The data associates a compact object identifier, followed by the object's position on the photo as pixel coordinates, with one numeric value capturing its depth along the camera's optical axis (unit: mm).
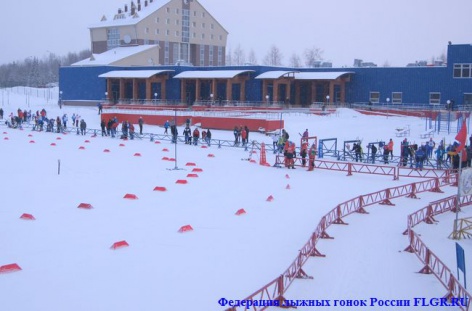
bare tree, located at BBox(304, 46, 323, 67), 127312
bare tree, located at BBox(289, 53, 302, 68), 147500
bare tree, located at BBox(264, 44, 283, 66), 137000
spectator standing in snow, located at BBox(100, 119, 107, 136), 41672
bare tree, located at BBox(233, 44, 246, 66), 152000
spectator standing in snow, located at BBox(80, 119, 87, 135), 42562
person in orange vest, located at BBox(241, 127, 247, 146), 34656
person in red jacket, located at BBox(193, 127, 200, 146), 36188
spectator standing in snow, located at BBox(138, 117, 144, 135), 40969
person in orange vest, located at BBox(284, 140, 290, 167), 27219
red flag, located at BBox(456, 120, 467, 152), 18172
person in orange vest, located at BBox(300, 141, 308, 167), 27527
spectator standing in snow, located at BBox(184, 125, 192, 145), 36656
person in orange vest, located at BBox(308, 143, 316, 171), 26816
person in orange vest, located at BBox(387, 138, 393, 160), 28688
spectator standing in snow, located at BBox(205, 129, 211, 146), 35844
